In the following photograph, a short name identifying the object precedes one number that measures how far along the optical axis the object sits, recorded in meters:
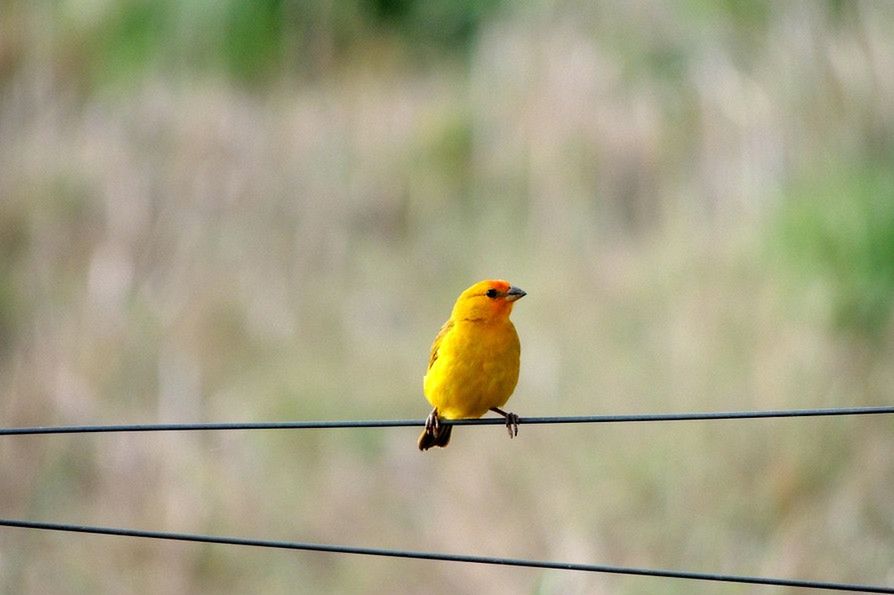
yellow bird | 14.38
